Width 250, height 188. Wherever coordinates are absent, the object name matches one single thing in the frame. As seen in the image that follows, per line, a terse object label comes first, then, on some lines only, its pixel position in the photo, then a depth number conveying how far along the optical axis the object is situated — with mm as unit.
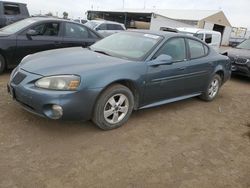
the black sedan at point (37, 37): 4956
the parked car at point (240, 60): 6770
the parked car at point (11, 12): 8688
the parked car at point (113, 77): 2820
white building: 25764
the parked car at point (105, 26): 12164
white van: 10684
